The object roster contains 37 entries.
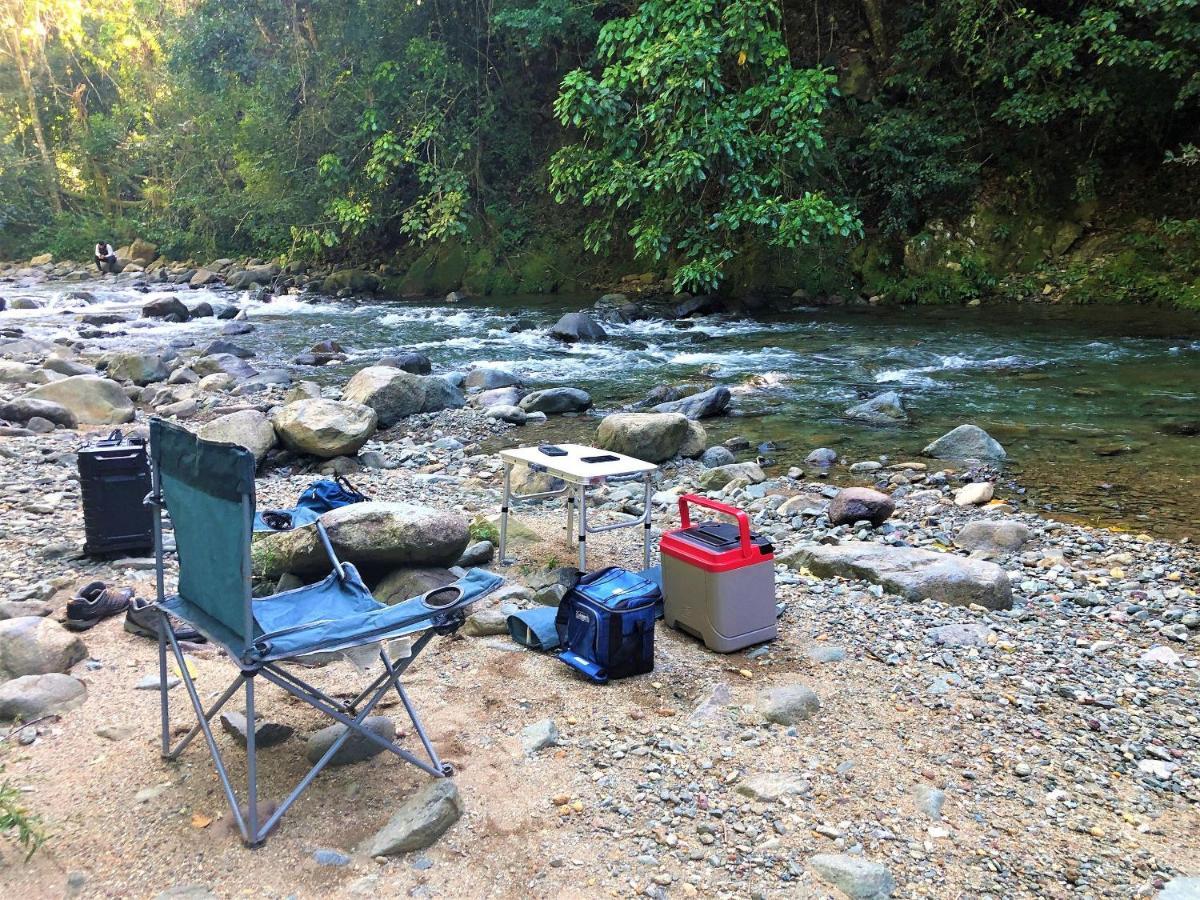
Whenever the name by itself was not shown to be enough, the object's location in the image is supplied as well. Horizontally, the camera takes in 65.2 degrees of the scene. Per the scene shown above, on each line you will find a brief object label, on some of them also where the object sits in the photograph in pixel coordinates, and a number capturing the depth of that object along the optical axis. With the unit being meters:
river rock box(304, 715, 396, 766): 2.79
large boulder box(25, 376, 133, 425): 8.52
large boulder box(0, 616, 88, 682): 3.24
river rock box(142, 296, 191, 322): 16.47
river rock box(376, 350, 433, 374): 11.02
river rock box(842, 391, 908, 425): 8.48
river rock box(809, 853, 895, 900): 2.26
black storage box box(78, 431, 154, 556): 4.38
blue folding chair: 2.30
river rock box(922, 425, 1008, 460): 7.14
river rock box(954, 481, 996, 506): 6.09
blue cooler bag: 3.36
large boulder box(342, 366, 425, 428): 8.56
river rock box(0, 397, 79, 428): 8.05
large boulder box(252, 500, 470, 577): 3.97
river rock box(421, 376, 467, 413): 8.96
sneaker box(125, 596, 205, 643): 3.58
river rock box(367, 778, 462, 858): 2.39
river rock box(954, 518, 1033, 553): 5.11
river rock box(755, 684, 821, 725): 3.09
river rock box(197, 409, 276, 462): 6.77
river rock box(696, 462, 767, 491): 6.63
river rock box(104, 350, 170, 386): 10.53
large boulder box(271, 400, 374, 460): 6.89
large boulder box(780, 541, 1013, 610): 4.17
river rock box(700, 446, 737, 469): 7.28
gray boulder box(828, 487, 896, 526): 5.62
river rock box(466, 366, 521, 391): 10.22
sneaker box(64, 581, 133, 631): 3.69
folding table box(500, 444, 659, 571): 4.14
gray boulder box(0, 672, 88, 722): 2.98
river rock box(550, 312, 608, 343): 13.16
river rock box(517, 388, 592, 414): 9.04
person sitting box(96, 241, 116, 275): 26.00
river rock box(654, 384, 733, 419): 8.80
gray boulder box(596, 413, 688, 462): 7.29
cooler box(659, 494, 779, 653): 3.57
